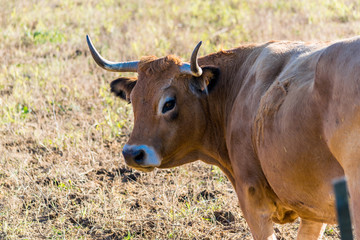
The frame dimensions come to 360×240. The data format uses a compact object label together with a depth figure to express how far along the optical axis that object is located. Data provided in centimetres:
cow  714
